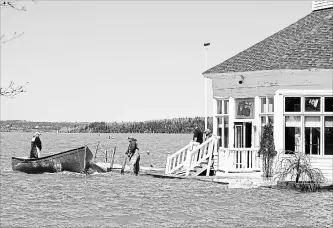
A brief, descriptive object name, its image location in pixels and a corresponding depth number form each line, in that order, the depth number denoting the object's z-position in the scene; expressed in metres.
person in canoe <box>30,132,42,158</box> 40.81
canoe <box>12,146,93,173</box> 41.09
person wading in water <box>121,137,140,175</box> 36.84
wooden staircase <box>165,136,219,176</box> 32.41
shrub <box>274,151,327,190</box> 27.64
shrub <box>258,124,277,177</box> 29.20
